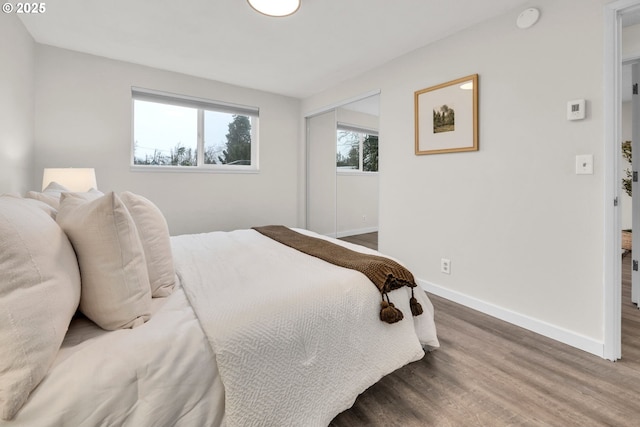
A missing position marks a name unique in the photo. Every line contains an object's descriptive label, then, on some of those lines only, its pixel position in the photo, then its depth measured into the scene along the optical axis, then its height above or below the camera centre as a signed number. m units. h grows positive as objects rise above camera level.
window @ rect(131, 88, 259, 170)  3.55 +1.02
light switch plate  1.90 +0.31
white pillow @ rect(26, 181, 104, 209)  1.34 +0.07
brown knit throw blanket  1.47 -0.28
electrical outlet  2.78 -0.48
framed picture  2.52 +0.85
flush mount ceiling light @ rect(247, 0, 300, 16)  2.02 +1.40
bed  0.79 -0.41
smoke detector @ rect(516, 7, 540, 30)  2.11 +1.37
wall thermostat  1.91 +0.66
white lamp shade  2.50 +0.28
